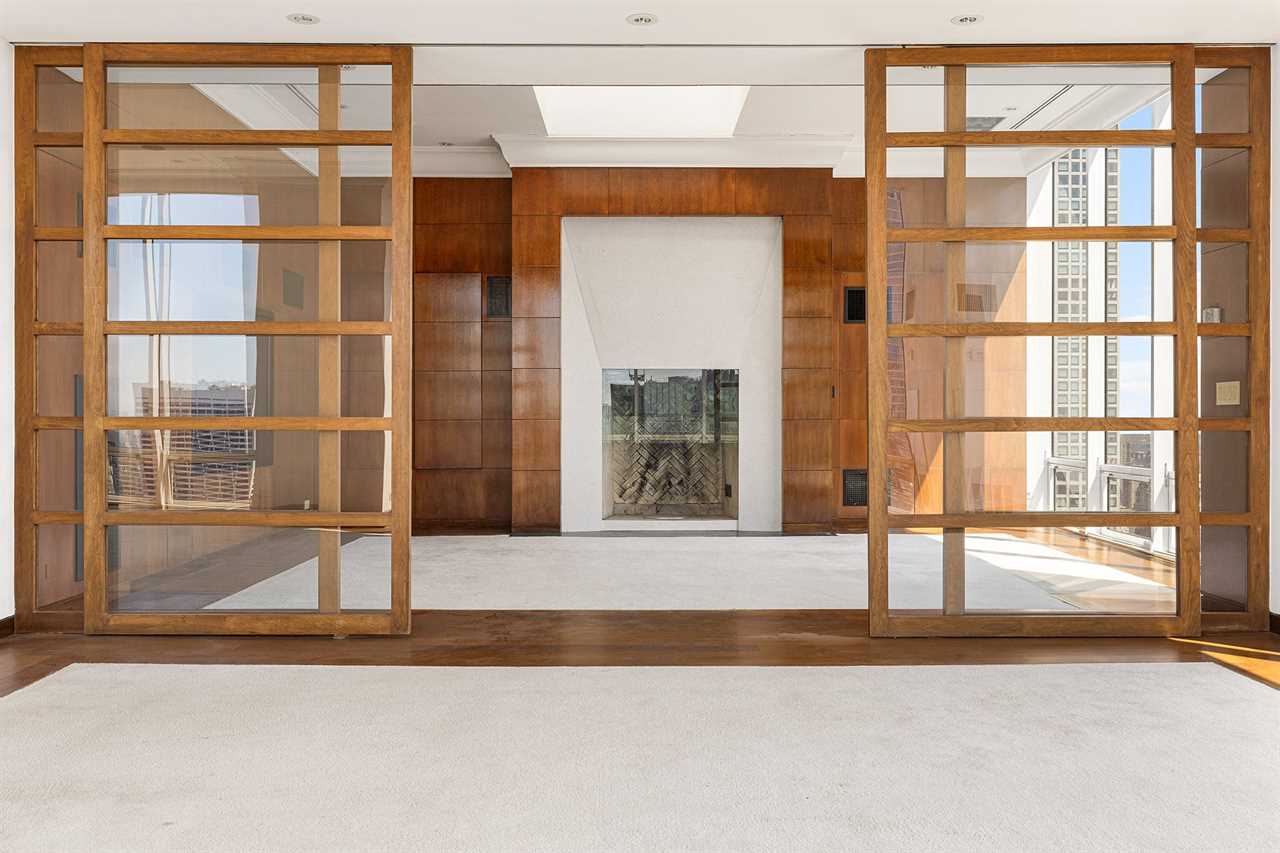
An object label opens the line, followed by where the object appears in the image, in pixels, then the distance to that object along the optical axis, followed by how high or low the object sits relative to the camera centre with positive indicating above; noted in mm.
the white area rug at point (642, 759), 2020 -948
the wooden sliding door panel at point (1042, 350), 3826 +326
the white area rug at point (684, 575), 3861 -940
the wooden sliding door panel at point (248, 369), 3848 +236
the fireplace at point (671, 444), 7582 -185
